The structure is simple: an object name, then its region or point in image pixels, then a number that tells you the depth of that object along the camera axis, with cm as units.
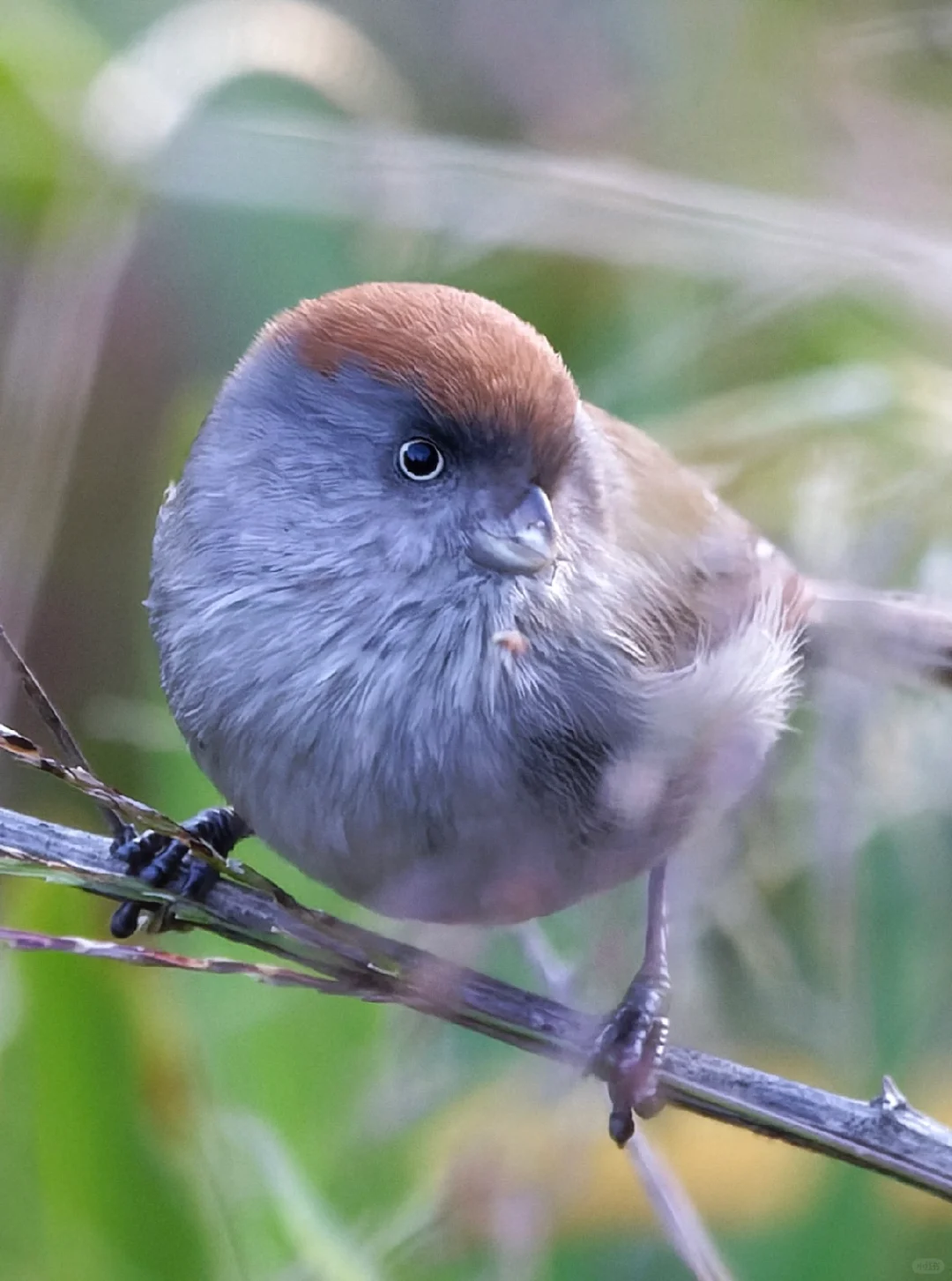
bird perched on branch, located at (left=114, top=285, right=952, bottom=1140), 205
